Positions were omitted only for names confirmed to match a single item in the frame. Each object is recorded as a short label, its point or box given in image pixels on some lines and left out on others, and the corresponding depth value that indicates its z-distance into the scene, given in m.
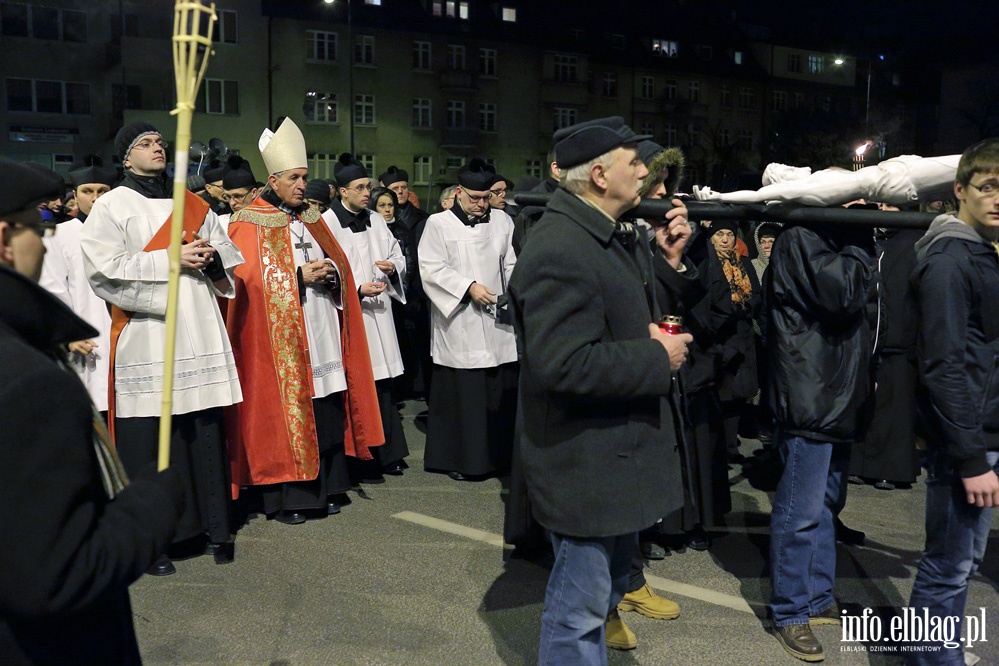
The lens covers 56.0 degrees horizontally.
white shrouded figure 3.50
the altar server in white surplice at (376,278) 6.78
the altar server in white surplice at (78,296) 5.49
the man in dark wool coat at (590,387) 2.73
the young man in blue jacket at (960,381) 3.18
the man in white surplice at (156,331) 4.77
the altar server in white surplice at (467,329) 6.81
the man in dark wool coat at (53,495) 1.56
